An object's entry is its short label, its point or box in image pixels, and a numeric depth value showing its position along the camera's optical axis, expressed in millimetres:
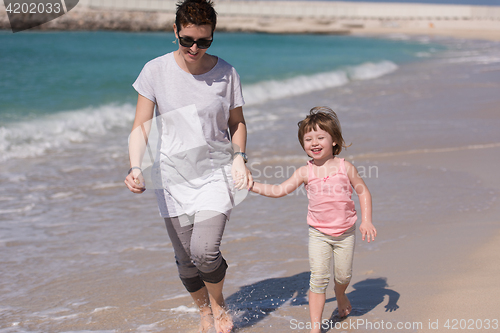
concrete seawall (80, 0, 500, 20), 73312
